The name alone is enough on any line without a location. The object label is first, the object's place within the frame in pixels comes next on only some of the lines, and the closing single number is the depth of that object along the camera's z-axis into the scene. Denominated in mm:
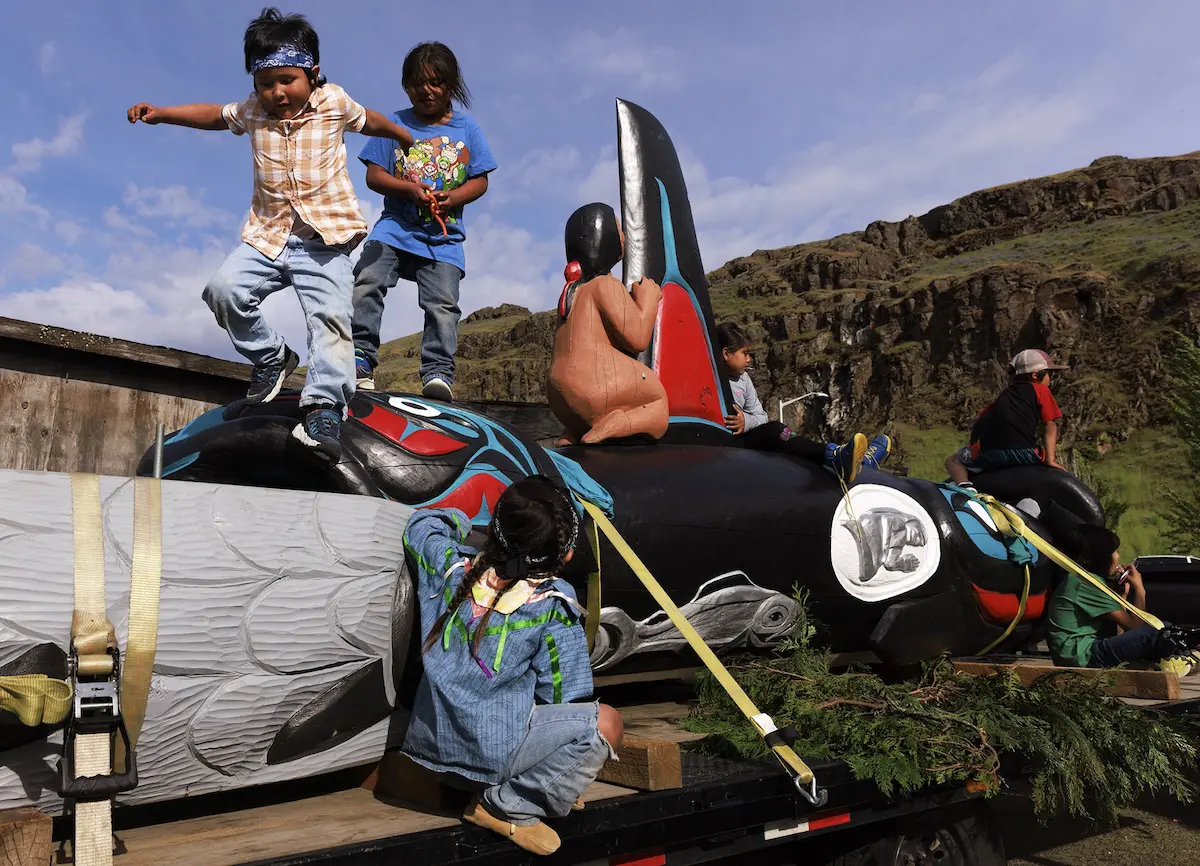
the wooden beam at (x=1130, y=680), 3816
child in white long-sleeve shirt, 4121
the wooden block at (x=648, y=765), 2352
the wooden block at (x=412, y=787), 2334
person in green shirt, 4531
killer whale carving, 2092
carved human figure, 3875
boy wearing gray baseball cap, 5332
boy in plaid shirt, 2814
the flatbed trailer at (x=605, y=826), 1950
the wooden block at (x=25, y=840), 1646
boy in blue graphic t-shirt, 3785
